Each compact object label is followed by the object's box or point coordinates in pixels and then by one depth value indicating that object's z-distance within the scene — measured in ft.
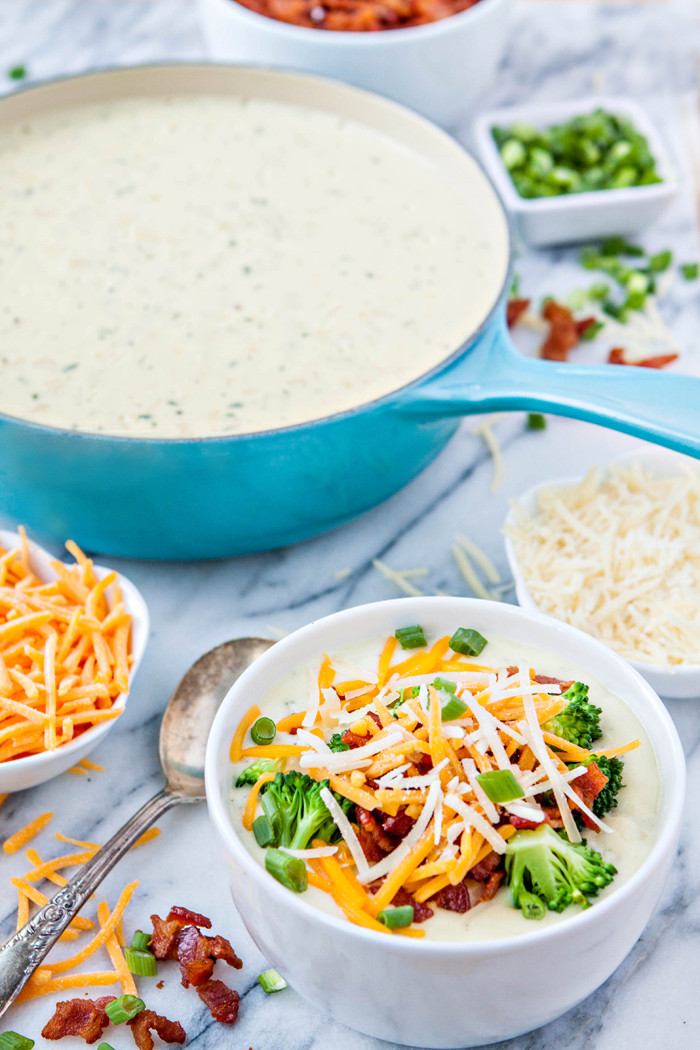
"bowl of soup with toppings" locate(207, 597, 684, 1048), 2.46
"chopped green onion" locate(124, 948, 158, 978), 2.67
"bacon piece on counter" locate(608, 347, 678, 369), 3.36
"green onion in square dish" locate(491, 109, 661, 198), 3.63
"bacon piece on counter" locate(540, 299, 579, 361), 3.39
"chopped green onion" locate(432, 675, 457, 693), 2.59
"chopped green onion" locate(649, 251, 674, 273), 3.59
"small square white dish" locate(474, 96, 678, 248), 3.53
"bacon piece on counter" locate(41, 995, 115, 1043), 2.61
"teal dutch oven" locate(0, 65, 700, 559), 2.83
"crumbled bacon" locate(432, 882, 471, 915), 2.49
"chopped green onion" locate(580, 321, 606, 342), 3.44
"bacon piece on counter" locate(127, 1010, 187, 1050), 2.61
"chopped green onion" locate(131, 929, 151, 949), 2.69
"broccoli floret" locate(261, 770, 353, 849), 2.53
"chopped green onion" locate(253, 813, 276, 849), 2.54
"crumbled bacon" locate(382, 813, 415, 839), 2.52
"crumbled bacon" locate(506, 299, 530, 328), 3.46
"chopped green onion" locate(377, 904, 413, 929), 2.46
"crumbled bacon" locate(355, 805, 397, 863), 2.52
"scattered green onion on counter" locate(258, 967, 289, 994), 2.66
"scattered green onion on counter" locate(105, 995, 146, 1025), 2.61
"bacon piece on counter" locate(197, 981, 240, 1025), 2.63
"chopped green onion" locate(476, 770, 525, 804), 2.50
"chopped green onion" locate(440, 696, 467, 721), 2.56
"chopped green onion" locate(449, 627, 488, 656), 2.70
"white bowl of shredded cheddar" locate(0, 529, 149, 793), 2.75
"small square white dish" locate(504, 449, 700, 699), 2.83
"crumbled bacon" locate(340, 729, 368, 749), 2.59
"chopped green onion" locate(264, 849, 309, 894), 2.49
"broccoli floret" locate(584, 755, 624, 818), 2.56
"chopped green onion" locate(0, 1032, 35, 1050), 2.59
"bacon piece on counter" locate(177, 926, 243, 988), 2.65
